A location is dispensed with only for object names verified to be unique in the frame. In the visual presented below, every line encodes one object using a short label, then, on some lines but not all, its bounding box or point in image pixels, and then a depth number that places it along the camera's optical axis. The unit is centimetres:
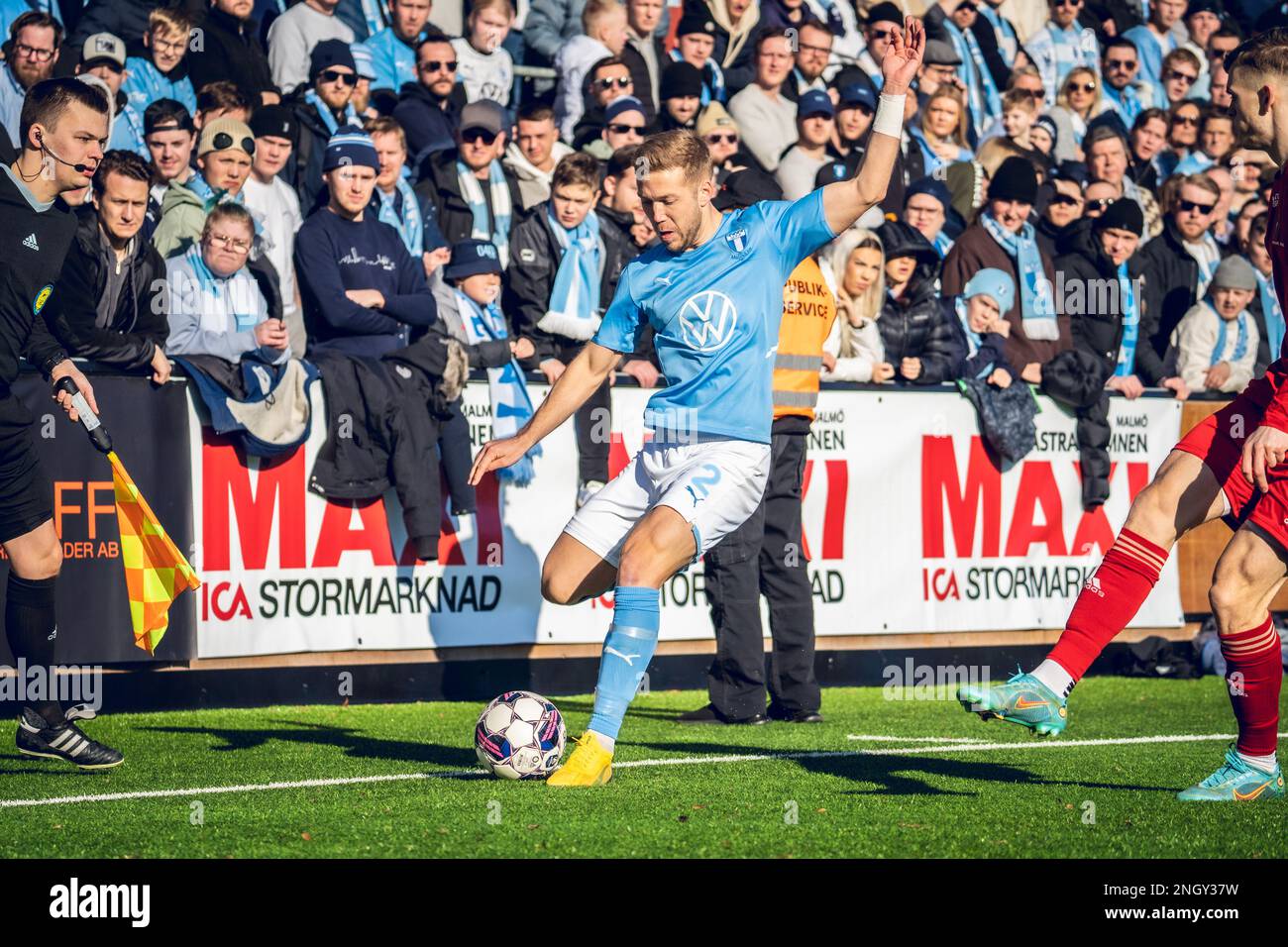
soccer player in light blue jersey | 718
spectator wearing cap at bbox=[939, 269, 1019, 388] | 1298
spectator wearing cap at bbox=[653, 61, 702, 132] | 1378
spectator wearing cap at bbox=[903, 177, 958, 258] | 1381
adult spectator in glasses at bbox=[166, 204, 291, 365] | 1049
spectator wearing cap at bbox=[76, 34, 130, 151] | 1141
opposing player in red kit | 664
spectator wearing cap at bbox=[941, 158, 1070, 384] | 1353
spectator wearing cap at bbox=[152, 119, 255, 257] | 1095
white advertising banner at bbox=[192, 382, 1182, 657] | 1050
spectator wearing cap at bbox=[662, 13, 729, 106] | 1487
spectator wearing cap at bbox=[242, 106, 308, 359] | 1135
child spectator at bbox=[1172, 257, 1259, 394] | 1452
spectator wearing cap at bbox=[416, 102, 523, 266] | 1247
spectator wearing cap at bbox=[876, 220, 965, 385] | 1276
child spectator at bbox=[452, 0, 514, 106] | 1393
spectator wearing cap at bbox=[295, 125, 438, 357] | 1102
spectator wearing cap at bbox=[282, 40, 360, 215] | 1227
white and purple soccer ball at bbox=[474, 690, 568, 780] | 731
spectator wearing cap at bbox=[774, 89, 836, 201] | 1379
